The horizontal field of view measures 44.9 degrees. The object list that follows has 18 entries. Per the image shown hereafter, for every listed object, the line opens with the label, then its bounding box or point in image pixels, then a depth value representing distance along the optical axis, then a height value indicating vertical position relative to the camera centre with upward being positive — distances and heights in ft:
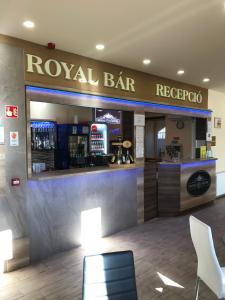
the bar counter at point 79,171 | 11.93 -1.40
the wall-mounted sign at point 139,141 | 16.81 +0.09
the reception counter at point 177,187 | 18.63 -3.09
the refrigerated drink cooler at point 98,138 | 22.26 +0.42
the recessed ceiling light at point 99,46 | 12.03 +4.33
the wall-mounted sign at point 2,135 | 10.76 +0.34
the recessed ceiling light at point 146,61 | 14.23 +4.35
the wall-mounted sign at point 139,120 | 16.52 +1.42
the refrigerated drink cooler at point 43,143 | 21.03 +0.03
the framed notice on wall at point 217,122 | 24.20 +1.81
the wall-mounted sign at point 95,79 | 11.73 +3.42
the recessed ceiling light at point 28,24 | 9.55 +4.26
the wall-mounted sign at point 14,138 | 11.05 +0.22
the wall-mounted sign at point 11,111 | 10.93 +1.31
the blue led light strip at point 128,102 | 11.98 +2.39
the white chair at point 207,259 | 7.11 -3.18
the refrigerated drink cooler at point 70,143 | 21.67 +0.02
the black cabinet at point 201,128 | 22.88 +1.23
